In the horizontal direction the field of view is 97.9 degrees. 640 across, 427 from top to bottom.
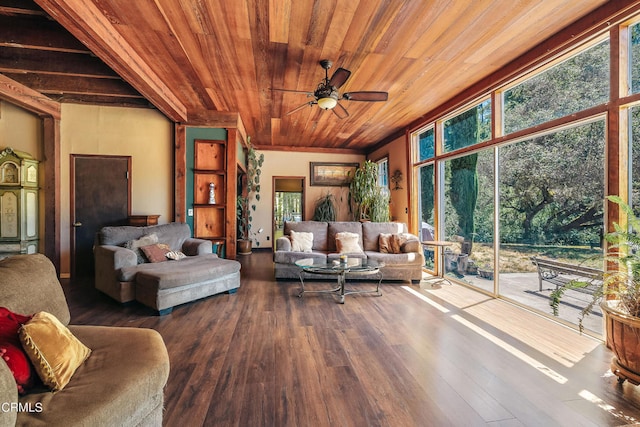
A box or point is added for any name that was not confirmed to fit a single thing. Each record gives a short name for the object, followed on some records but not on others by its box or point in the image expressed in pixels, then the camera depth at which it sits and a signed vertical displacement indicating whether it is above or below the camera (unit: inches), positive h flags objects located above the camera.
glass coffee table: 138.8 -28.5
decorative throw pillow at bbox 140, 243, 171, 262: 142.1 -21.0
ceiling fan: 121.3 +54.5
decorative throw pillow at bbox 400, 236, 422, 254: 179.0 -22.1
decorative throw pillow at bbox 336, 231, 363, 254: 185.5 -21.1
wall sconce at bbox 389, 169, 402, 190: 234.7 +28.1
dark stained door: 176.4 +7.7
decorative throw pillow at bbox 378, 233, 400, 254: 184.9 -21.8
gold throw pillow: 44.1 -23.3
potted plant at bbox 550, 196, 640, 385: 70.3 -26.6
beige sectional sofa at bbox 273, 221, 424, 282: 171.3 -25.3
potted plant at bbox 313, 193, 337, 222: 293.1 +0.8
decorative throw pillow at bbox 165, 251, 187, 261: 147.3 -23.3
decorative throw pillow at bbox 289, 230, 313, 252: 186.4 -19.9
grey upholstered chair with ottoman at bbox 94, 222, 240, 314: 118.6 -28.4
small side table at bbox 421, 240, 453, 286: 170.4 -32.8
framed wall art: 301.7 +42.2
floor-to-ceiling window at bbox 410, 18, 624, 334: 100.4 +18.1
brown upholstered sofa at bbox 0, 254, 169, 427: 37.8 -27.5
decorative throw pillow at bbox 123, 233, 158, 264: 141.3 -16.8
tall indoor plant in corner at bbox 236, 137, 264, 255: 268.2 +11.4
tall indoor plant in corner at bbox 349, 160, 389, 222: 244.2 +15.0
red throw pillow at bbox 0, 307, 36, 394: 41.9 -21.9
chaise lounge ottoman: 117.0 -31.6
